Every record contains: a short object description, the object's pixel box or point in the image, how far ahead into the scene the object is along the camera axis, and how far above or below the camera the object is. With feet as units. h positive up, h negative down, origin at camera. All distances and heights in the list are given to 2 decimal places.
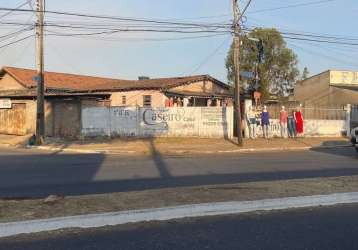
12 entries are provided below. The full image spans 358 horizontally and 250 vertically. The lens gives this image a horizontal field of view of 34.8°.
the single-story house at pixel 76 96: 109.19 +6.11
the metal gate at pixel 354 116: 118.42 +1.06
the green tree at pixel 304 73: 163.02 +13.95
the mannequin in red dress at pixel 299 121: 105.70 +0.10
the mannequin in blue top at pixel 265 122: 99.04 -0.02
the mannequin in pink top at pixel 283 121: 103.37 +0.12
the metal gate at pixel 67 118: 106.93 +1.03
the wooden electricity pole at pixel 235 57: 87.76 +9.86
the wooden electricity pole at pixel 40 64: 91.09 +9.62
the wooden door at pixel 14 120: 114.32 +0.84
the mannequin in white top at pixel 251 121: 101.96 +0.08
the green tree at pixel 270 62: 144.66 +15.66
